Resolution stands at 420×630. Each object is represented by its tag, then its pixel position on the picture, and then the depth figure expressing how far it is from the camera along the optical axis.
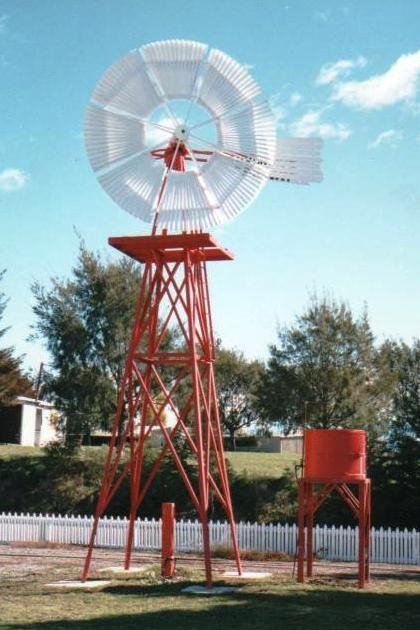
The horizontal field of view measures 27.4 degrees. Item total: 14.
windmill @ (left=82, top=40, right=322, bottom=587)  17.66
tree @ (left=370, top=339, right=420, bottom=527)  28.39
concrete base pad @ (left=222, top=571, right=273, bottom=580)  18.00
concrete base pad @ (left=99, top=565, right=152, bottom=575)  18.50
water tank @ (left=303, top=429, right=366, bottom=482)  17.16
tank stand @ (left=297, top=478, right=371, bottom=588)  17.02
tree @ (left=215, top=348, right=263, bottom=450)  67.88
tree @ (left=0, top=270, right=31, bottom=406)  39.84
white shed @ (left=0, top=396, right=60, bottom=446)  47.44
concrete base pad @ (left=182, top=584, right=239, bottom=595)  15.74
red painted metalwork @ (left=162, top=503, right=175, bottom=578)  17.92
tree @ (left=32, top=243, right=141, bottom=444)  34.66
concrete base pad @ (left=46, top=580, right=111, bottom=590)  16.56
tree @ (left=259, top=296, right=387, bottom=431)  30.56
